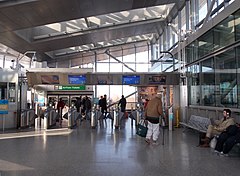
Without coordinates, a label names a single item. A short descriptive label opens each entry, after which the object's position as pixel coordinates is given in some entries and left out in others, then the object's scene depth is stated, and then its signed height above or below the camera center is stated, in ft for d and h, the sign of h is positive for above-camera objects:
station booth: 42.55 +1.90
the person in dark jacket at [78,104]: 64.60 -2.64
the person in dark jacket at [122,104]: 56.80 -2.33
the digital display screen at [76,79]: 45.75 +2.47
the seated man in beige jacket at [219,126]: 23.60 -3.16
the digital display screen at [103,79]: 46.24 +2.47
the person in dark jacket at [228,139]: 21.34 -3.80
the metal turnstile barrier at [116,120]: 42.74 -4.36
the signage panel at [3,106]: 39.68 -1.86
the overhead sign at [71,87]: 74.29 +1.68
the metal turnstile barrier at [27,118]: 43.44 -4.14
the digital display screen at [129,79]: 46.65 +2.47
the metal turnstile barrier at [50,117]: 42.81 -4.17
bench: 29.84 -3.76
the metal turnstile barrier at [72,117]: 42.45 -4.05
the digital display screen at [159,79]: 46.26 +2.43
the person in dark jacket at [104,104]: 56.18 -2.31
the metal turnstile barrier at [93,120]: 42.80 -4.34
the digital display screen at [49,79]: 45.96 +2.50
